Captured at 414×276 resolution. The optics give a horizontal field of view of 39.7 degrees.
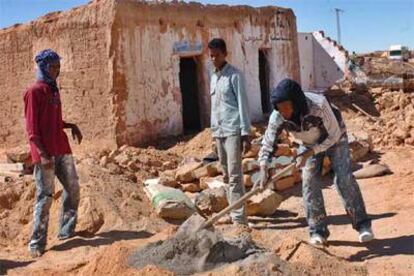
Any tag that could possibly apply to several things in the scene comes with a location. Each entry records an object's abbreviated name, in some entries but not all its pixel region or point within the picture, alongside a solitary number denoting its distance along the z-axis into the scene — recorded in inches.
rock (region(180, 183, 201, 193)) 299.1
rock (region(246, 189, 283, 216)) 250.2
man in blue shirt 211.0
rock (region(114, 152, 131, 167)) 347.3
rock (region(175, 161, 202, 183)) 305.1
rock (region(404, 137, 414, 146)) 409.1
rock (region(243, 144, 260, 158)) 327.9
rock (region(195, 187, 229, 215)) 257.0
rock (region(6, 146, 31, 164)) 354.0
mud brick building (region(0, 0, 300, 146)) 415.5
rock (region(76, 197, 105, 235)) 227.1
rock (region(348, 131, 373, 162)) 374.3
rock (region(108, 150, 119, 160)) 360.4
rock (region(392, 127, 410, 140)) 416.2
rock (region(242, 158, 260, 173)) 295.9
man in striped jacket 178.5
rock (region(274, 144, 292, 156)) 325.2
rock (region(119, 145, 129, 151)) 396.9
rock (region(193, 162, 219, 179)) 303.3
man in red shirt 200.1
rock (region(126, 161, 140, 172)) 342.7
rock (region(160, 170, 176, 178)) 318.4
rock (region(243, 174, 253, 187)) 287.7
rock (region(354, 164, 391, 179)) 320.8
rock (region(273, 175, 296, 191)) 297.3
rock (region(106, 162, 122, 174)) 318.8
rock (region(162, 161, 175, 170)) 366.6
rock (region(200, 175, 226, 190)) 286.4
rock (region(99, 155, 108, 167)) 327.7
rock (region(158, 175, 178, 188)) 299.0
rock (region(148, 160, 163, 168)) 366.0
